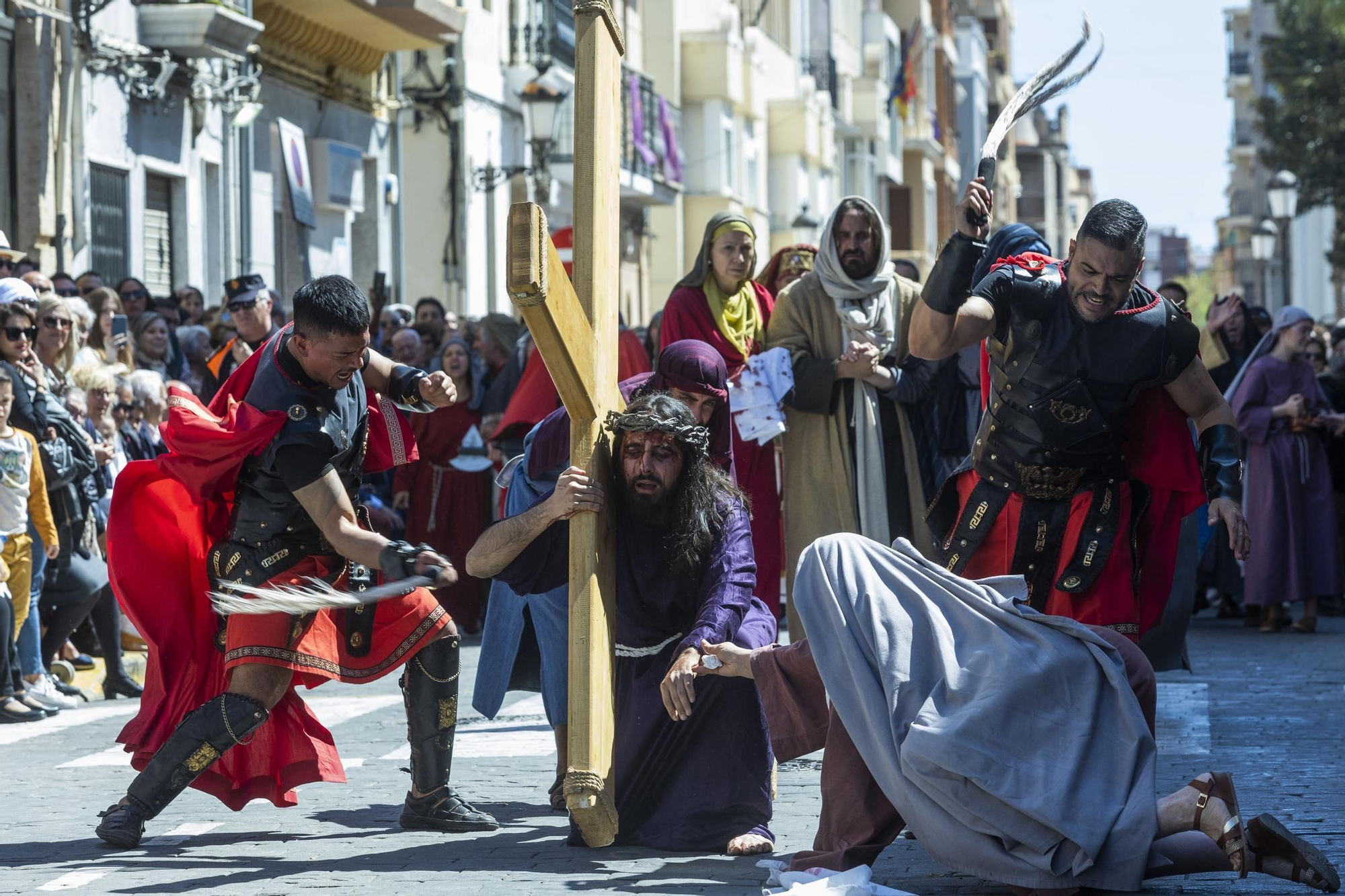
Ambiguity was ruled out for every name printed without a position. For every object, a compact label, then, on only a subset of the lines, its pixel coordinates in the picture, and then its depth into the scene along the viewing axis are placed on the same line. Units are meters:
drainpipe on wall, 24.52
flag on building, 46.88
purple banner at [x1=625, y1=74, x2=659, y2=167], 32.44
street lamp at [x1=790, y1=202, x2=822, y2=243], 31.45
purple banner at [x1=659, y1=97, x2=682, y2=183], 35.41
